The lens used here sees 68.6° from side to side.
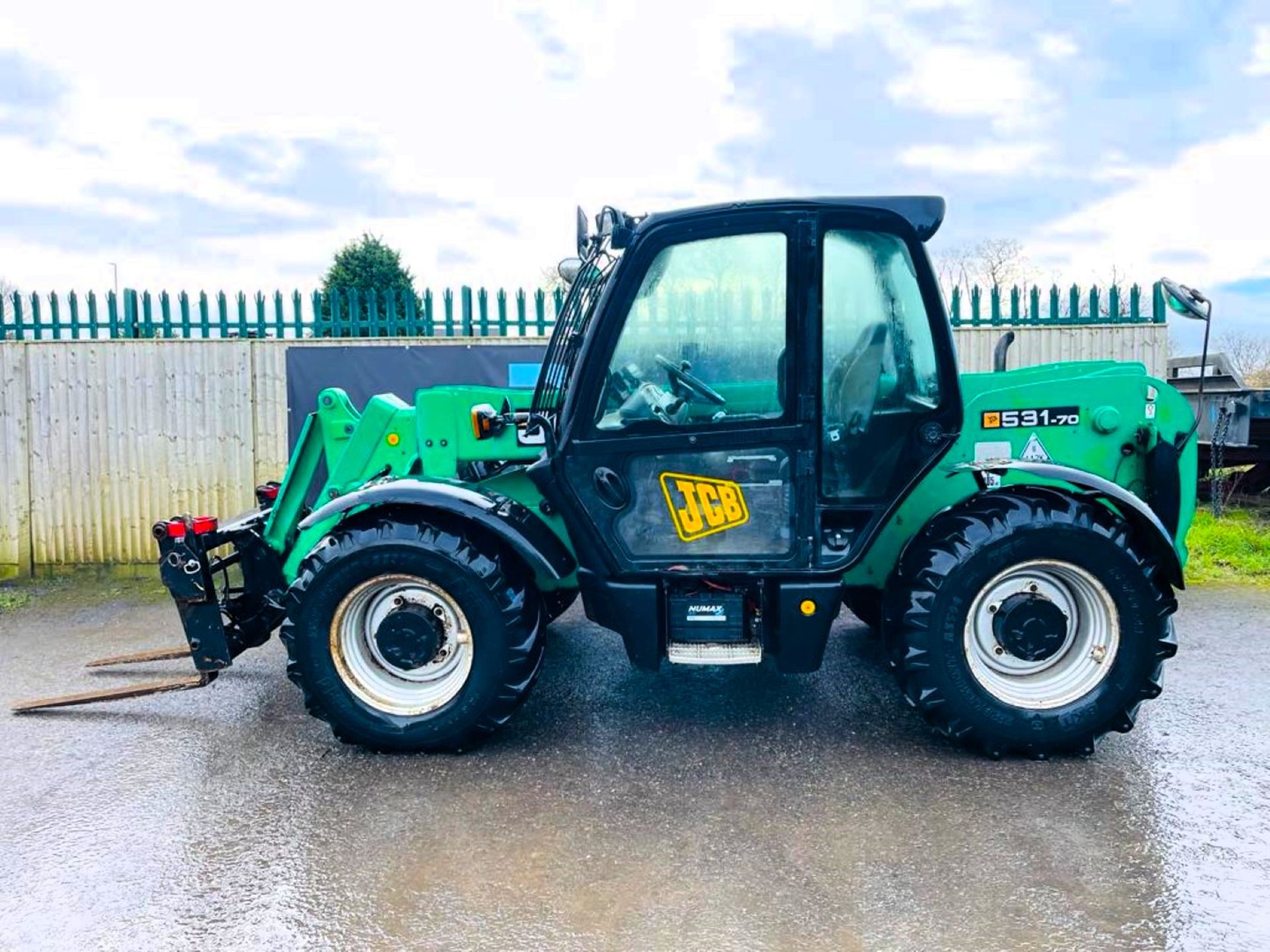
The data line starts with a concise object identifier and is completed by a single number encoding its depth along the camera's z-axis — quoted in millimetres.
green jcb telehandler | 3885
